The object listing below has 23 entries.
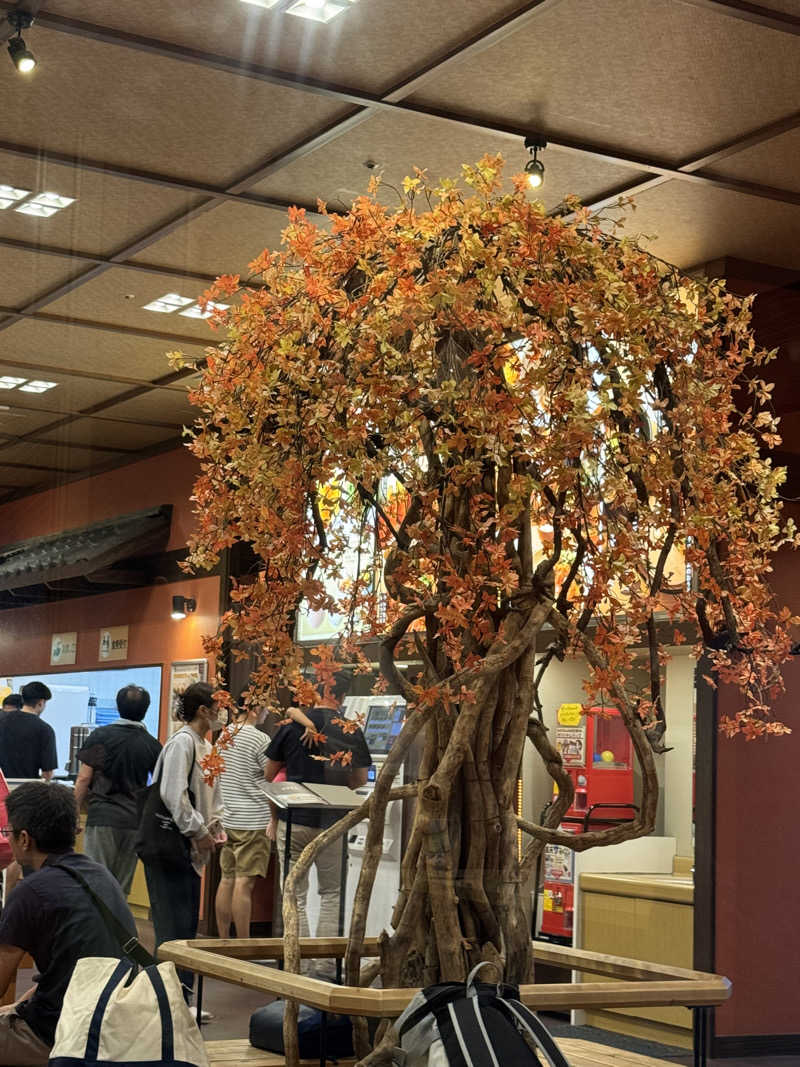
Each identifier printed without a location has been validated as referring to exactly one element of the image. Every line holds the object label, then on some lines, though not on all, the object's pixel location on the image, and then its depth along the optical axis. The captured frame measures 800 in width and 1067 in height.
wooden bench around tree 2.51
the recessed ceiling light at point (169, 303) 4.93
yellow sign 5.10
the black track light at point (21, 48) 3.87
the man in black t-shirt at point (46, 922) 3.30
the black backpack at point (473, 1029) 2.33
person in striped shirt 4.47
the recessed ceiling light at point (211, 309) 2.92
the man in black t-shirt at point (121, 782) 4.38
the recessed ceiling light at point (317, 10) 3.86
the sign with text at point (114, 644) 4.59
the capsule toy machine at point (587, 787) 5.46
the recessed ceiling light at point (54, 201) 4.43
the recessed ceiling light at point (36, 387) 4.29
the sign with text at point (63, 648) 4.36
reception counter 5.37
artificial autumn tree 2.71
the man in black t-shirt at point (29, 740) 4.05
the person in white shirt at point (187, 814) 4.45
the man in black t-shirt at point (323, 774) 3.69
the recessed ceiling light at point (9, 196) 4.34
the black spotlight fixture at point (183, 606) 4.66
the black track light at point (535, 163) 4.60
